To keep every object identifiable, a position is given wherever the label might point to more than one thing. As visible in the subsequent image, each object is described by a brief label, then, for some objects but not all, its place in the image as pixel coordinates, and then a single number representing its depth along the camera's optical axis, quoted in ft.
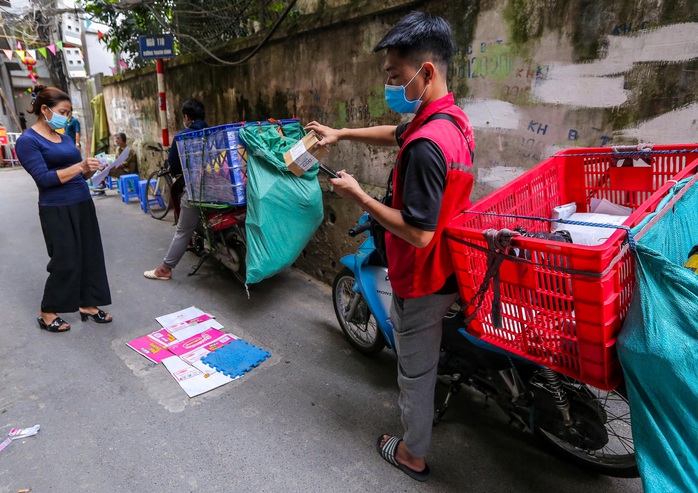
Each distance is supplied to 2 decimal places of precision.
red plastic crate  4.03
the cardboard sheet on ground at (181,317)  11.43
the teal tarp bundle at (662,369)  3.74
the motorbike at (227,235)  12.36
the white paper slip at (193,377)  8.70
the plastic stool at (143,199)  23.16
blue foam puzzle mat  9.32
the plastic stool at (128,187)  25.91
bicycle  22.34
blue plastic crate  10.66
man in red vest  4.77
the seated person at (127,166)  29.73
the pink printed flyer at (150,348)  9.89
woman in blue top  9.62
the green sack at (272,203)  10.46
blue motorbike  5.77
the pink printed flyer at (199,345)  9.87
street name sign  19.70
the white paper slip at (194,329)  10.75
